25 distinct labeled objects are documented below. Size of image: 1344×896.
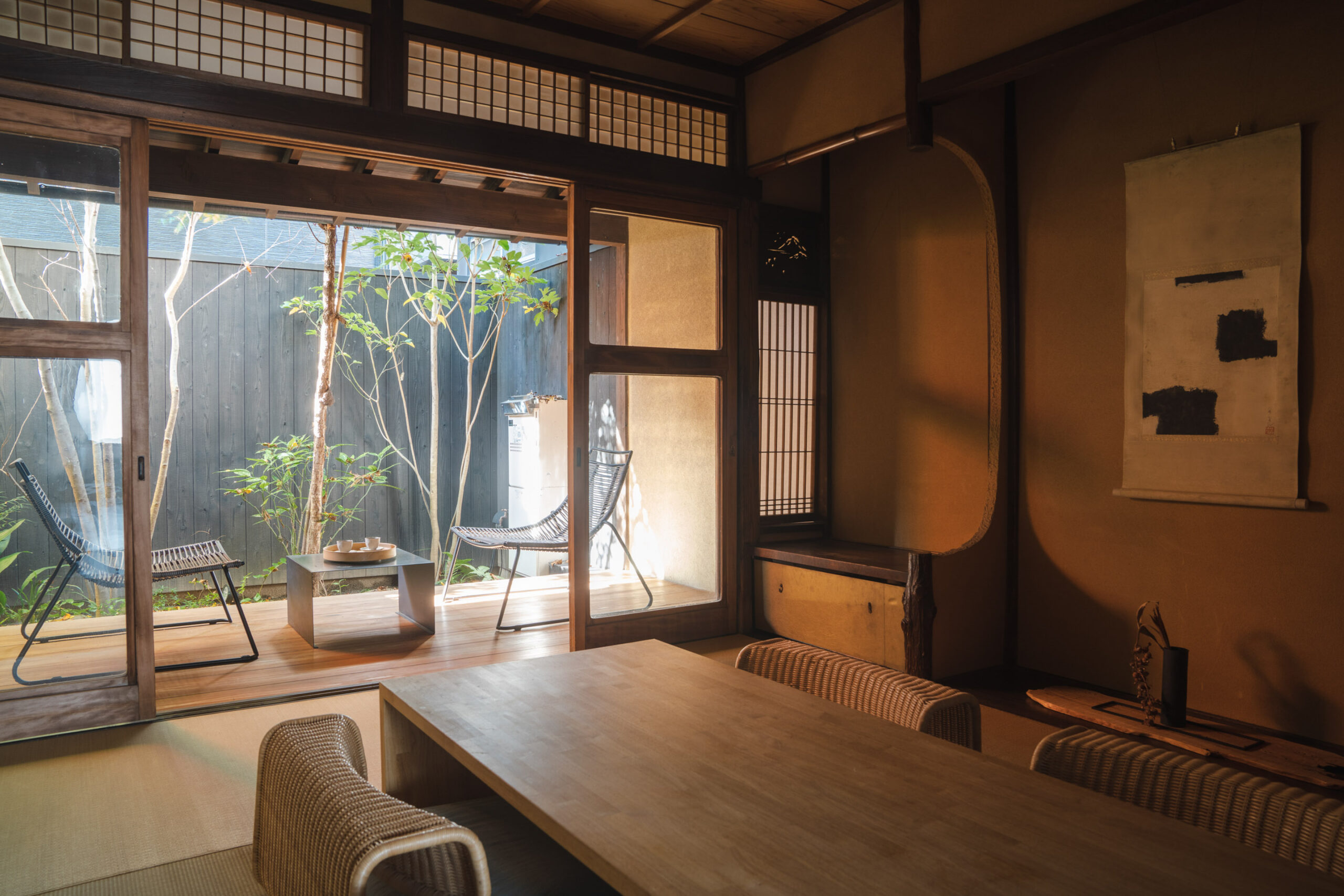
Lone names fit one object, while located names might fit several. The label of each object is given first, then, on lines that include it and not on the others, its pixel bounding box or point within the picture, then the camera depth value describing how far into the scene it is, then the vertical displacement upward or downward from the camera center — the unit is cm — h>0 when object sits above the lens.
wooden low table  106 -53
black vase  307 -85
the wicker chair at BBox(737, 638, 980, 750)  176 -55
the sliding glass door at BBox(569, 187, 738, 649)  428 +9
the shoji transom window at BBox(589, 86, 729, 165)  418 +155
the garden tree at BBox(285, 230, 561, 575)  677 +105
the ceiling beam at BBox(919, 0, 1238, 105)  267 +132
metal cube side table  454 -78
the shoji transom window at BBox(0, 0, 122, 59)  292 +140
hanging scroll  303 +43
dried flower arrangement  312 -80
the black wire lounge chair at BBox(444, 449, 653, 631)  458 -51
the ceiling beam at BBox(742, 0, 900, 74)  376 +187
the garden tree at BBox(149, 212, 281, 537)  597 +71
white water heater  640 -16
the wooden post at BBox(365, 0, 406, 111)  353 +153
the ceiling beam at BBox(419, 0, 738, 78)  381 +189
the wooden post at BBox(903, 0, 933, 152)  346 +136
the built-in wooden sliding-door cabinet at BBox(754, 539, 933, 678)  363 -73
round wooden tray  468 -62
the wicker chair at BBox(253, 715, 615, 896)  104 -52
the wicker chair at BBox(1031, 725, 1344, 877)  122 -54
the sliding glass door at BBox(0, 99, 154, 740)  297 +5
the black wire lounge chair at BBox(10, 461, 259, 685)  305 -43
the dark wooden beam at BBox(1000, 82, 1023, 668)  395 +28
